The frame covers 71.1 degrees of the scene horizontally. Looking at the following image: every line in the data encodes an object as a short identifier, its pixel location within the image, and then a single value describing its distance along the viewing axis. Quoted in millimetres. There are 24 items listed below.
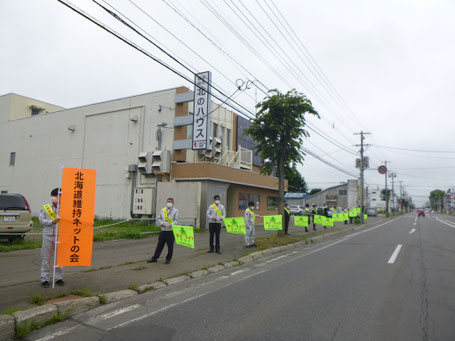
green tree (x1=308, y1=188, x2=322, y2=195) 95062
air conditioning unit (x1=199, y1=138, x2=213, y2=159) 20000
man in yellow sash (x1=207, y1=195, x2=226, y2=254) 10117
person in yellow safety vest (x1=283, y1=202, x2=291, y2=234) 16184
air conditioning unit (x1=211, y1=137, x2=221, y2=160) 19945
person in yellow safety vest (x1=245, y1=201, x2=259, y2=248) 11484
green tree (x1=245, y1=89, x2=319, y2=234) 14184
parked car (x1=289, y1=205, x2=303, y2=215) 44844
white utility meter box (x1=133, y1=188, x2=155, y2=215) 18750
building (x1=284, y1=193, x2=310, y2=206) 67438
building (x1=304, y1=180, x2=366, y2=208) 65750
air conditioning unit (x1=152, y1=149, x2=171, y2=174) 18844
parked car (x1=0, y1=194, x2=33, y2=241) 10453
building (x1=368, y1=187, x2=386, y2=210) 106512
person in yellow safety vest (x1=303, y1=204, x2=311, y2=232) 20484
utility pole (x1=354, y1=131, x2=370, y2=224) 30897
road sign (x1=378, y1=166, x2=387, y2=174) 43312
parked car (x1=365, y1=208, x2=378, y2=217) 55688
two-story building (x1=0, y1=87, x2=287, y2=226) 18578
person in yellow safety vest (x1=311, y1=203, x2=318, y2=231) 20930
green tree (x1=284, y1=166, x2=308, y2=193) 74900
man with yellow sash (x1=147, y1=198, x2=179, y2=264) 8312
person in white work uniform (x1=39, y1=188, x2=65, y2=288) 5727
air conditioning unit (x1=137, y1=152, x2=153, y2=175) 19344
